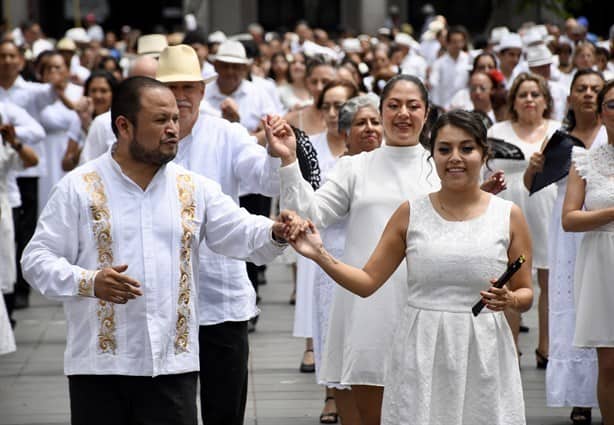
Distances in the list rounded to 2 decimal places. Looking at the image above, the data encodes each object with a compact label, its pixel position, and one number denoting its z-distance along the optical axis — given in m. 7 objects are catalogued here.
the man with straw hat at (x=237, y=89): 22.85
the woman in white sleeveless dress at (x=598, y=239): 13.87
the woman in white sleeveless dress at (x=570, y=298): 15.54
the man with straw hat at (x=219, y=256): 12.12
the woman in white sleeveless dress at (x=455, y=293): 10.57
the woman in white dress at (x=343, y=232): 13.58
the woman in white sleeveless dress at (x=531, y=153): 18.83
